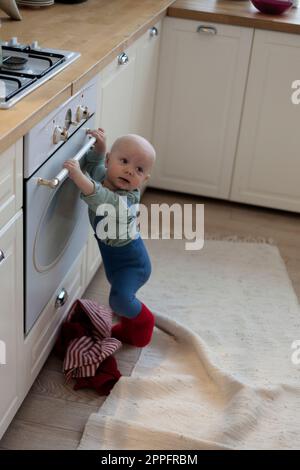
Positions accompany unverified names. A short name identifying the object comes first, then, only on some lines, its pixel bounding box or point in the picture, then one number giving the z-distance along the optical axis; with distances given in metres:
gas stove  1.62
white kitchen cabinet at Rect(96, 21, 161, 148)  2.24
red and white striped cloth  2.09
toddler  1.90
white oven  1.65
